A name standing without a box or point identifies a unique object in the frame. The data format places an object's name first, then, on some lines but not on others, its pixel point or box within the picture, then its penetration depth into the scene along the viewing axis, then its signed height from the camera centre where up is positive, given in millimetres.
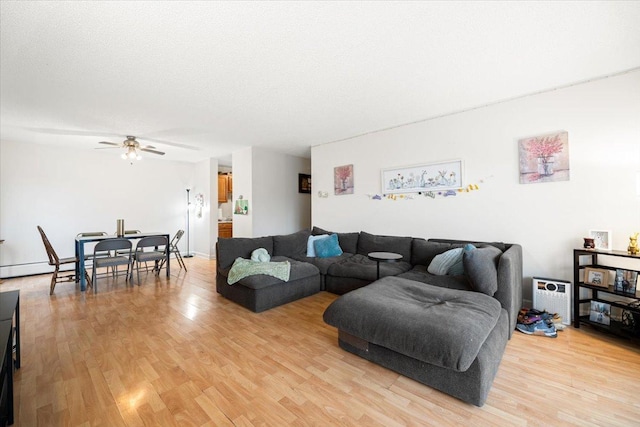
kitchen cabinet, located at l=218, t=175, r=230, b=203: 7113 +797
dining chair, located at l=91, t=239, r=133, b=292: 3793 -648
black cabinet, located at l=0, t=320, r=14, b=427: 1140 -806
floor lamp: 6955 +278
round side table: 3090 -545
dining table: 3830 -547
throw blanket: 3104 -689
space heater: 2617 -916
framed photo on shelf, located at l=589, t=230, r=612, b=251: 2475 -283
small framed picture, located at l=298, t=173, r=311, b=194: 6402 +812
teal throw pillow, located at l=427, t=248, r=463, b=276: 2943 -583
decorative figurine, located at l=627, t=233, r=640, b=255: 2260 -324
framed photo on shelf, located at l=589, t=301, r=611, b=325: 2432 -1007
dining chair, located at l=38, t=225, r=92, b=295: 3729 -671
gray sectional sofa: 1537 -762
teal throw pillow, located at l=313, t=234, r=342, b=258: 4105 -552
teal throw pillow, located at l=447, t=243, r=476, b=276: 2863 -628
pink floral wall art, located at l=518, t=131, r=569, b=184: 2787 +613
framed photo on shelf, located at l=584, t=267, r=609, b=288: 2461 -665
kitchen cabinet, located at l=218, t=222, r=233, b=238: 6949 -374
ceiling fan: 4238 +1202
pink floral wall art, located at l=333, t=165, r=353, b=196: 4727 +667
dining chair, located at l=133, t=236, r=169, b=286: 4309 -617
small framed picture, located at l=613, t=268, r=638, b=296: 2254 -654
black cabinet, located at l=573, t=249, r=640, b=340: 2254 -849
